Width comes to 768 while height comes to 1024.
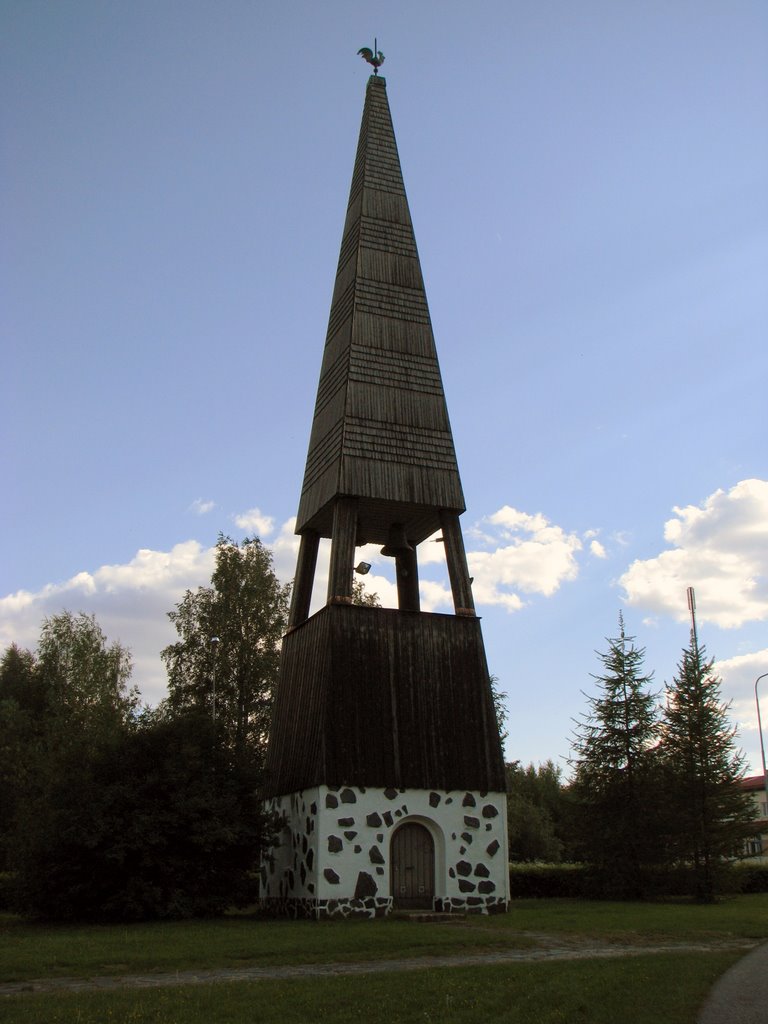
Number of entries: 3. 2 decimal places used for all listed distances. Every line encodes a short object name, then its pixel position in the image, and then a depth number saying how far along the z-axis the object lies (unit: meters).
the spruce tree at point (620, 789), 26.70
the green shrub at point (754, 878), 30.41
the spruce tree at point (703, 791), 26.06
